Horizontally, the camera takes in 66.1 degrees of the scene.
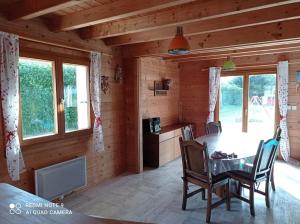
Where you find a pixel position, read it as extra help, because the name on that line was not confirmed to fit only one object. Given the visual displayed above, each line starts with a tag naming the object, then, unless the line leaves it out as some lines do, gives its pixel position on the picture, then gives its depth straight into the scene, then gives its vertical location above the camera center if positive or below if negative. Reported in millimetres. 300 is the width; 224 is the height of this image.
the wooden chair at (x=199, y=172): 2568 -853
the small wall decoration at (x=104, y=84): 3757 +278
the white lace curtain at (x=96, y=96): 3461 +75
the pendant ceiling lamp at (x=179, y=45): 2223 +533
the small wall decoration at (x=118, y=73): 4039 +487
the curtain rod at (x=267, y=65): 4658 +728
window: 2820 +59
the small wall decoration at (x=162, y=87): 5170 +311
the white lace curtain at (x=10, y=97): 2436 +52
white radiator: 2793 -1002
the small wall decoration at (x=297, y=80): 4680 +375
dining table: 2623 -656
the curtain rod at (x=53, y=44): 2640 +733
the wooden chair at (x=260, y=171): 2646 -874
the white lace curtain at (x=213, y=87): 5379 +300
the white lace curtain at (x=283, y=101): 4668 -40
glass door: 5113 -84
